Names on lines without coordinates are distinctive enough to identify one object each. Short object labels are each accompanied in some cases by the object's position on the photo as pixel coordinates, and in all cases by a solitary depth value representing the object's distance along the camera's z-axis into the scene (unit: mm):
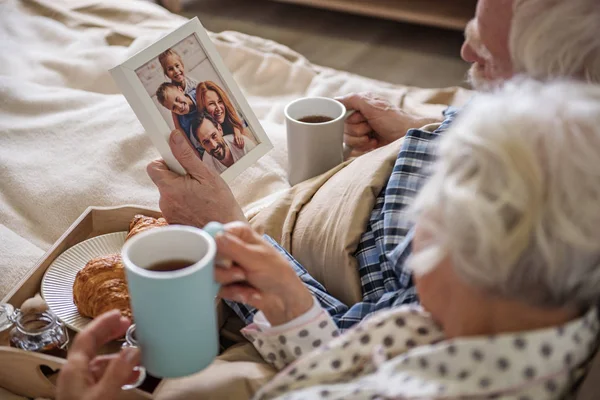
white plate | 1033
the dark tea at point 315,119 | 1381
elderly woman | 597
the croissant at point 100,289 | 1008
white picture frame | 1057
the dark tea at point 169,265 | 761
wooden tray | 942
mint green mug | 699
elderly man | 877
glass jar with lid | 972
